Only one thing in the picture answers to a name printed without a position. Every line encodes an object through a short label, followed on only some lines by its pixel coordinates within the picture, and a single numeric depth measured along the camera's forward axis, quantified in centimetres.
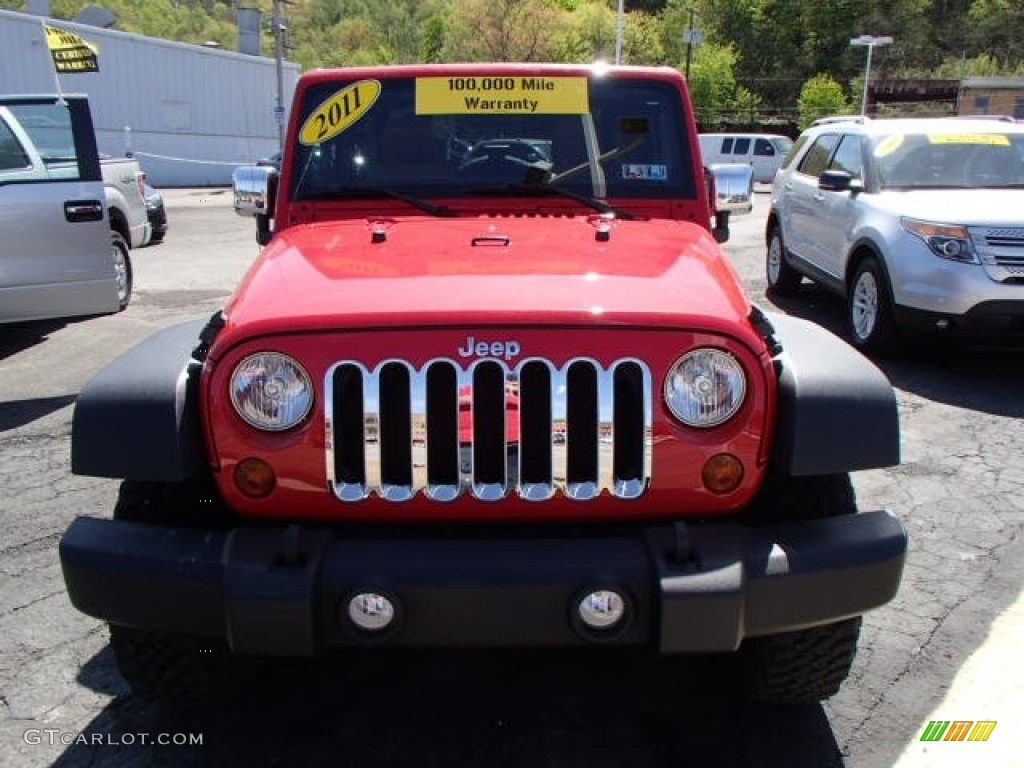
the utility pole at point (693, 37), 5075
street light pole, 4483
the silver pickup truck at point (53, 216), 609
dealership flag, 794
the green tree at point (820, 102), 5356
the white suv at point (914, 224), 634
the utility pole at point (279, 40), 2898
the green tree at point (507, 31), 5772
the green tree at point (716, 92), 5809
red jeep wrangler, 221
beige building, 4269
